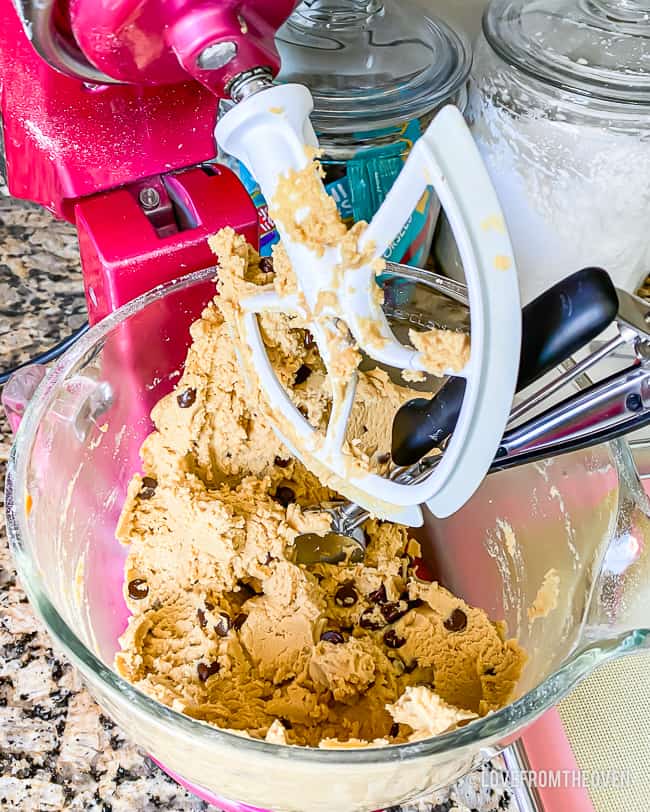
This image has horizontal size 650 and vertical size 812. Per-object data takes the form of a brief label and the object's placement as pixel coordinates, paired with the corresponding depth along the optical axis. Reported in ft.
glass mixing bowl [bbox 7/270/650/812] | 1.40
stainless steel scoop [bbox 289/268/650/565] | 1.28
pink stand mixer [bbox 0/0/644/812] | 1.28
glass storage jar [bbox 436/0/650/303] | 2.32
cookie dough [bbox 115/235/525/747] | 1.87
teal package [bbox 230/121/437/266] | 2.38
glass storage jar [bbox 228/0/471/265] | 2.30
